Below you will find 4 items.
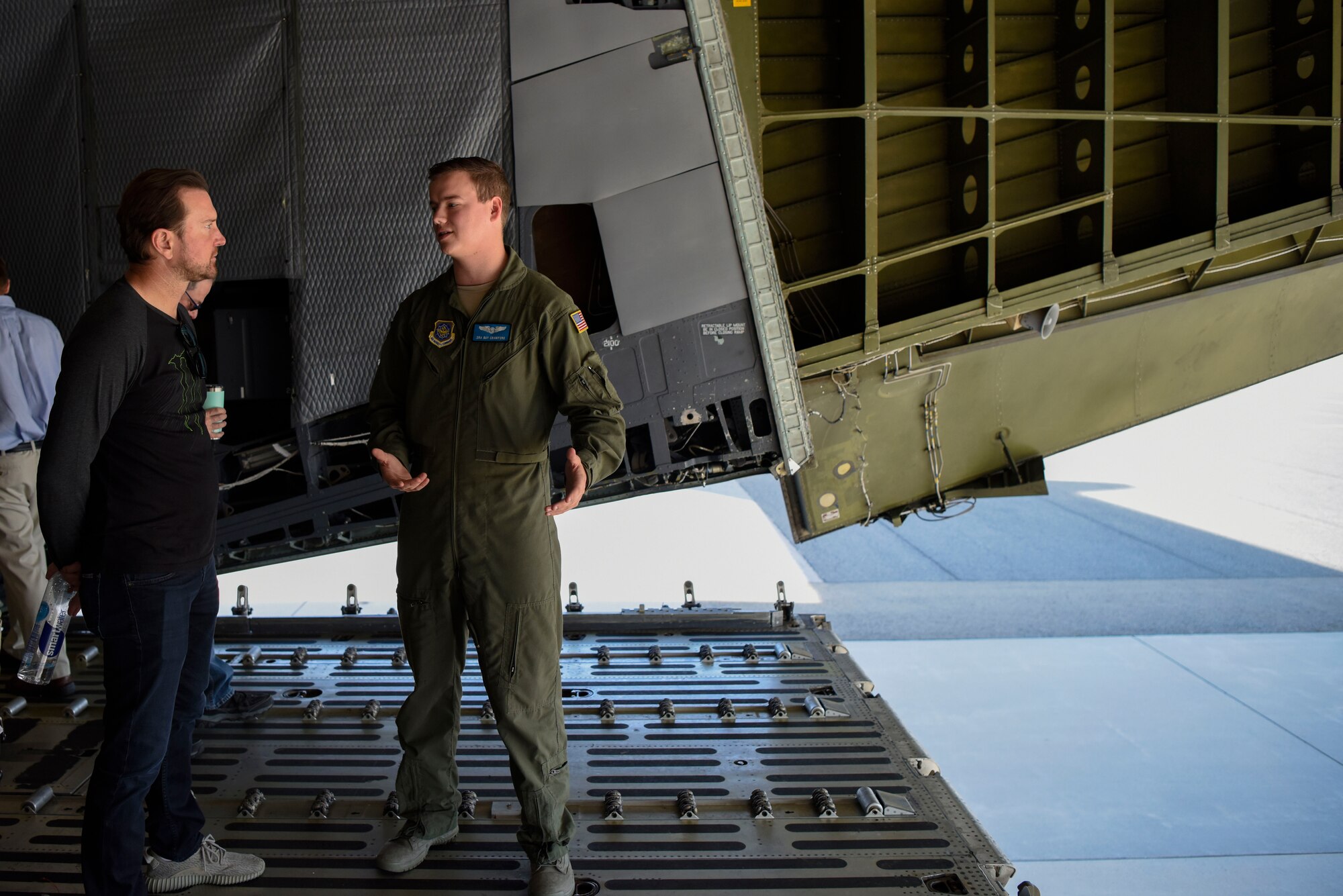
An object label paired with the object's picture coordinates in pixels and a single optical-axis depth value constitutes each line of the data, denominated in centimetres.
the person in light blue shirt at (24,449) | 394
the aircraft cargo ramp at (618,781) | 284
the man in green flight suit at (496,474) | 259
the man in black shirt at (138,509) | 226
